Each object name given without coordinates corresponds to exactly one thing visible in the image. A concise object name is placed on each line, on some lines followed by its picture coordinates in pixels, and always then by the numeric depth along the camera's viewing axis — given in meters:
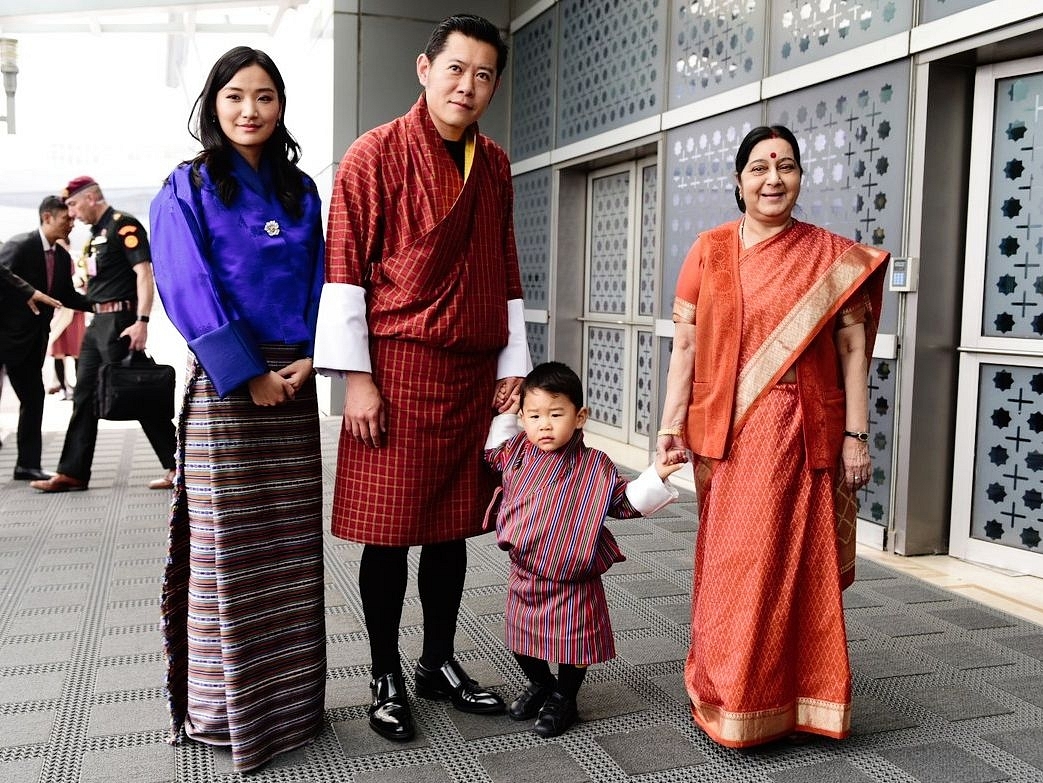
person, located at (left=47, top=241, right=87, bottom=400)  8.88
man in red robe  2.07
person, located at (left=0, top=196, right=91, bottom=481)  5.27
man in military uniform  4.89
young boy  2.13
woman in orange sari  2.12
